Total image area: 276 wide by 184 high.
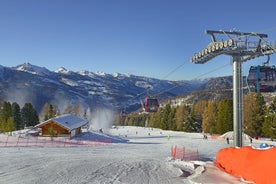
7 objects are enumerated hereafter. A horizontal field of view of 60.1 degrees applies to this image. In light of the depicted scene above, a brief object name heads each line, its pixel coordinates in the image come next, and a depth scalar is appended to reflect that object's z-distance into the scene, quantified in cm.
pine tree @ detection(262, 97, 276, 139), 4858
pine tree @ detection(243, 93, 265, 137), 5143
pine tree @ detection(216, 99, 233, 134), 5573
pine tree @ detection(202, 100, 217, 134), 6296
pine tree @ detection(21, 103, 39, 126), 6683
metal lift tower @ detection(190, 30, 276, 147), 2035
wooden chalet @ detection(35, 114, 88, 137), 4289
